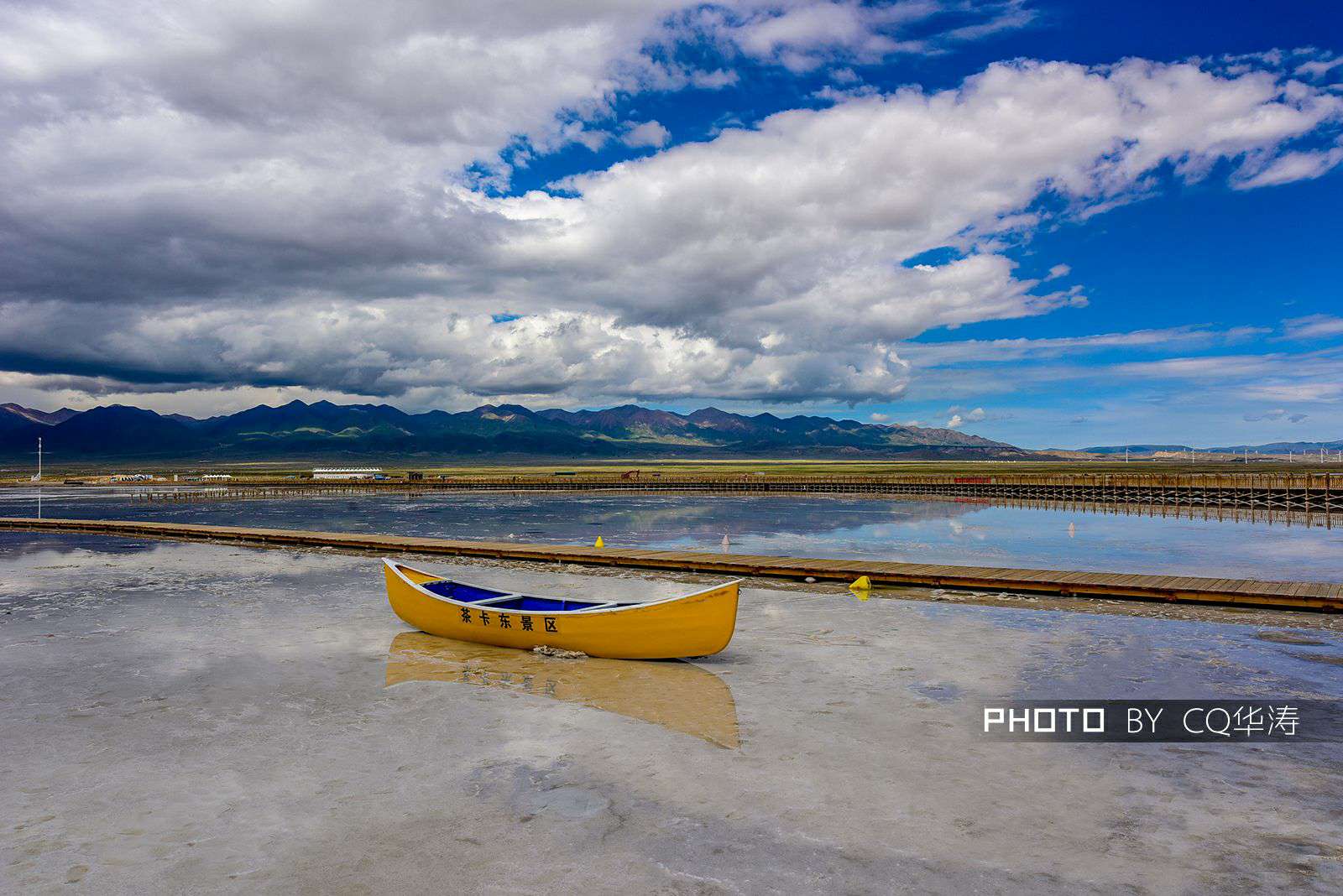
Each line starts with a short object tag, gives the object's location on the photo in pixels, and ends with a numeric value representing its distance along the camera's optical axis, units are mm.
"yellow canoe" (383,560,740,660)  15117
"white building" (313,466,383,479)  143362
